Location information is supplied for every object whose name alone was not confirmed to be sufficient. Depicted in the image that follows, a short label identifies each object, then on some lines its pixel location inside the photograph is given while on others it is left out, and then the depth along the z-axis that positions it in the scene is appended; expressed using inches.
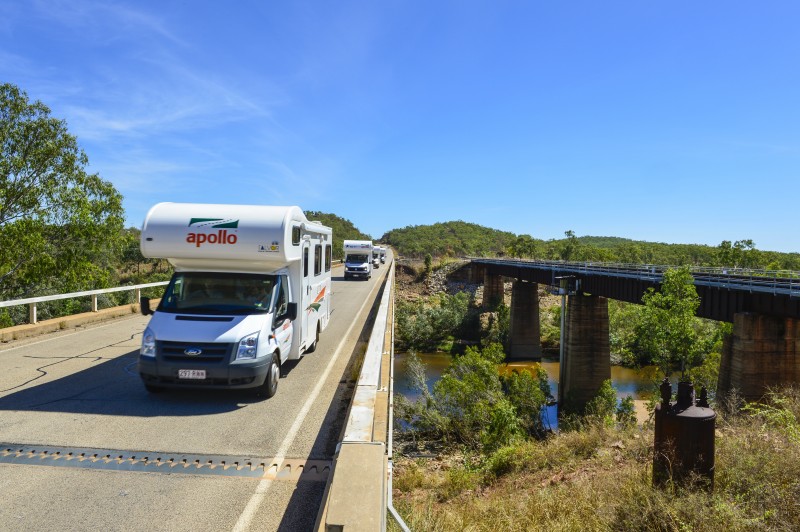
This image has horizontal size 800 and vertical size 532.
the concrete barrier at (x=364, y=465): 128.8
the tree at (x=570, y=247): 4356.3
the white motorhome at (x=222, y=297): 299.0
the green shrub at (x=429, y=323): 1795.0
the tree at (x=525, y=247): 4741.6
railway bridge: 716.7
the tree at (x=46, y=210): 928.3
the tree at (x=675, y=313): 702.5
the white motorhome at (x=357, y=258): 1704.0
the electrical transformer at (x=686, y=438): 198.8
